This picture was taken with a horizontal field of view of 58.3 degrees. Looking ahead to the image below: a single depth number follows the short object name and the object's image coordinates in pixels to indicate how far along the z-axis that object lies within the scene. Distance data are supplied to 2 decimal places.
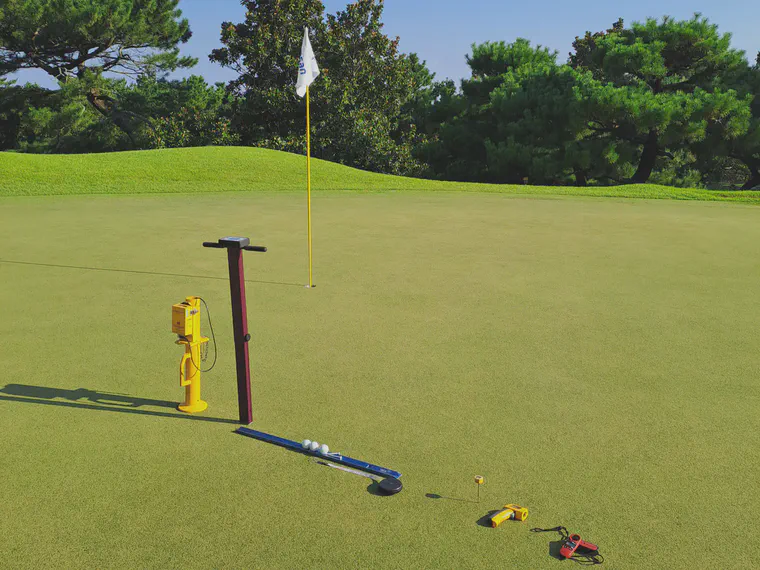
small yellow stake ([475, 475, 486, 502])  3.31
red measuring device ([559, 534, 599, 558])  2.87
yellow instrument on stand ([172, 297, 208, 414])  4.17
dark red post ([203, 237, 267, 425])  4.07
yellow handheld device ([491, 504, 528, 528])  3.09
